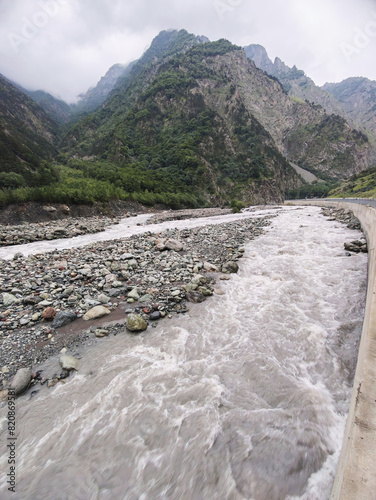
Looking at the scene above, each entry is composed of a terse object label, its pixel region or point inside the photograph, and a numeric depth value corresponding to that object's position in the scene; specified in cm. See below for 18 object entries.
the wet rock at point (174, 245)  1497
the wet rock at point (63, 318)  732
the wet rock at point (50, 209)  2983
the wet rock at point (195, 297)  897
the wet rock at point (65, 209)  3222
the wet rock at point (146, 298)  883
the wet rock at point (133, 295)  895
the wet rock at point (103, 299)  871
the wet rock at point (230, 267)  1176
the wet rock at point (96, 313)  779
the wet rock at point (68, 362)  573
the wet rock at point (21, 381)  510
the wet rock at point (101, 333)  699
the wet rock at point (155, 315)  785
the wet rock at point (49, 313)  751
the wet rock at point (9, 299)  812
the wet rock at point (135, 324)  716
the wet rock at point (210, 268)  1189
